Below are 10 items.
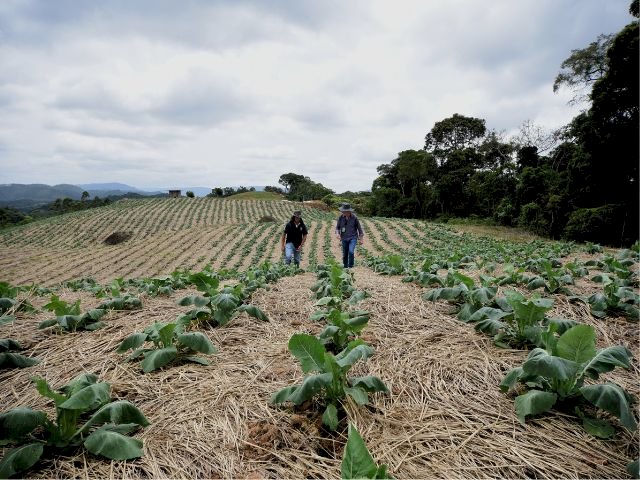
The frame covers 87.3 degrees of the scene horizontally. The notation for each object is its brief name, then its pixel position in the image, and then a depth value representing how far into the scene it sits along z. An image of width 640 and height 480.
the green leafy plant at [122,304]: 3.80
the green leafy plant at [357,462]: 1.26
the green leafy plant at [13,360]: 2.44
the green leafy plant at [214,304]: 3.12
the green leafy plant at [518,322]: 2.46
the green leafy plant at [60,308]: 3.22
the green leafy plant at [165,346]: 2.31
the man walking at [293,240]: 9.55
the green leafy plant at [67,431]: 1.44
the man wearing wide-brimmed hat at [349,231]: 9.14
